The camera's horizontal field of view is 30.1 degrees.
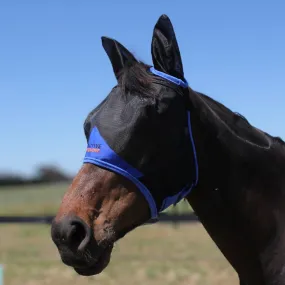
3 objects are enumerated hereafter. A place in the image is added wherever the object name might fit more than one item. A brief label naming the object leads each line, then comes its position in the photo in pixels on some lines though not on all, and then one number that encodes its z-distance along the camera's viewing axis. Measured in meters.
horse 2.13
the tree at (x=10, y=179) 40.62
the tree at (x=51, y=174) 46.08
